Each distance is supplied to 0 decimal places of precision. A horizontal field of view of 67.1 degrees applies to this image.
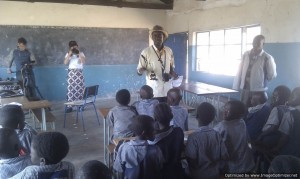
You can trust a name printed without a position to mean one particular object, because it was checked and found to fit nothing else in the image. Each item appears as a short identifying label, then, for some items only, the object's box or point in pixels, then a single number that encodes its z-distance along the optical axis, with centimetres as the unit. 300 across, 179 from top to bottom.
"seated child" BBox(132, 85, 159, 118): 231
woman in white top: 479
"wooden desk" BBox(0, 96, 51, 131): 257
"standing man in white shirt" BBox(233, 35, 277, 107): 301
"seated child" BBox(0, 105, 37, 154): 167
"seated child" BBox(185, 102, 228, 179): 157
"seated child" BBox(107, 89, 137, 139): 215
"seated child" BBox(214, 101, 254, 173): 169
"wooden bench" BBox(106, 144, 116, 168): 201
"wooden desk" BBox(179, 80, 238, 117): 381
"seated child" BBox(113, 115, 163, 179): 147
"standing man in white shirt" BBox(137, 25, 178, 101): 263
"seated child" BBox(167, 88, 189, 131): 212
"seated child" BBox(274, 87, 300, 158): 180
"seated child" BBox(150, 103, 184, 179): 160
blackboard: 547
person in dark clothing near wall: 489
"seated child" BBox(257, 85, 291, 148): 185
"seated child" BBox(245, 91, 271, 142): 205
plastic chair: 387
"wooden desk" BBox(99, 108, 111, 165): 256
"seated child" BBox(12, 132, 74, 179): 106
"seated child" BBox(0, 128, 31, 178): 129
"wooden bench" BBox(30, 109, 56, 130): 298
